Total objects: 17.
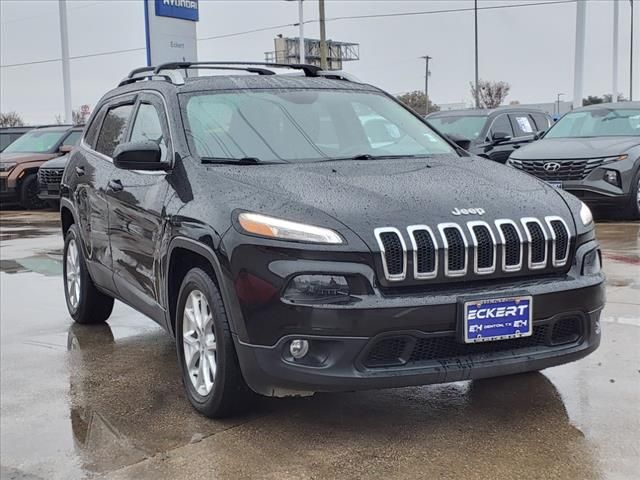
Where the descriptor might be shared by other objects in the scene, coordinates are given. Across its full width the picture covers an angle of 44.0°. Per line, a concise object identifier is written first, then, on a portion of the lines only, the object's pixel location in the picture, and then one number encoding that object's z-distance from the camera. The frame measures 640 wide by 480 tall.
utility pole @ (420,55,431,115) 71.84
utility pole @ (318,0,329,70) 30.58
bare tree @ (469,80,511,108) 72.50
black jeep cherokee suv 3.31
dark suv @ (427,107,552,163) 12.84
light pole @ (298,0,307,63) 32.69
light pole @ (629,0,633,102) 58.28
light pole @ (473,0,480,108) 43.26
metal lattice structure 46.41
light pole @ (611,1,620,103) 30.19
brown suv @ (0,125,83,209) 16.08
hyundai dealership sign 18.34
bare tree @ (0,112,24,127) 61.76
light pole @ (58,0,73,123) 25.30
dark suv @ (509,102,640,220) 10.25
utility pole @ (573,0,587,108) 20.20
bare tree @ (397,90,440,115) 73.38
